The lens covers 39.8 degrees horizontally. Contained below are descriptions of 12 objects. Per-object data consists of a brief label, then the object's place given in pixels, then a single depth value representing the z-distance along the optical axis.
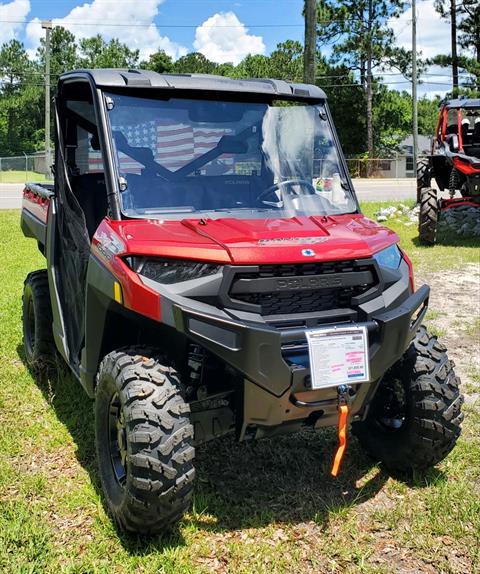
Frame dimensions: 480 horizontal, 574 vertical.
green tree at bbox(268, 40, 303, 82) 71.19
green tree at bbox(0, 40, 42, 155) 63.22
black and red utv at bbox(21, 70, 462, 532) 2.79
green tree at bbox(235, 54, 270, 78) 71.00
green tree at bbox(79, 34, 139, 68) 72.69
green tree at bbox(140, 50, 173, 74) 60.81
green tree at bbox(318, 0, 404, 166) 42.84
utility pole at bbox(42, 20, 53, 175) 32.92
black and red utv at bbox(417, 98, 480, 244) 11.02
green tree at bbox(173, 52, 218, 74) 75.44
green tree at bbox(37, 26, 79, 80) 72.25
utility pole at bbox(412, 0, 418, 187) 38.22
